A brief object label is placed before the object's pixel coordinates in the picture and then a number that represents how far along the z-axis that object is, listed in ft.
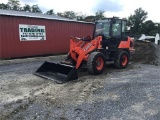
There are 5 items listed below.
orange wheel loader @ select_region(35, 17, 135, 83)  16.32
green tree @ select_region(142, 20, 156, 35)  99.94
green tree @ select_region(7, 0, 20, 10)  109.07
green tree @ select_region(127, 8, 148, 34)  102.98
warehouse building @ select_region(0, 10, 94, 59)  25.42
